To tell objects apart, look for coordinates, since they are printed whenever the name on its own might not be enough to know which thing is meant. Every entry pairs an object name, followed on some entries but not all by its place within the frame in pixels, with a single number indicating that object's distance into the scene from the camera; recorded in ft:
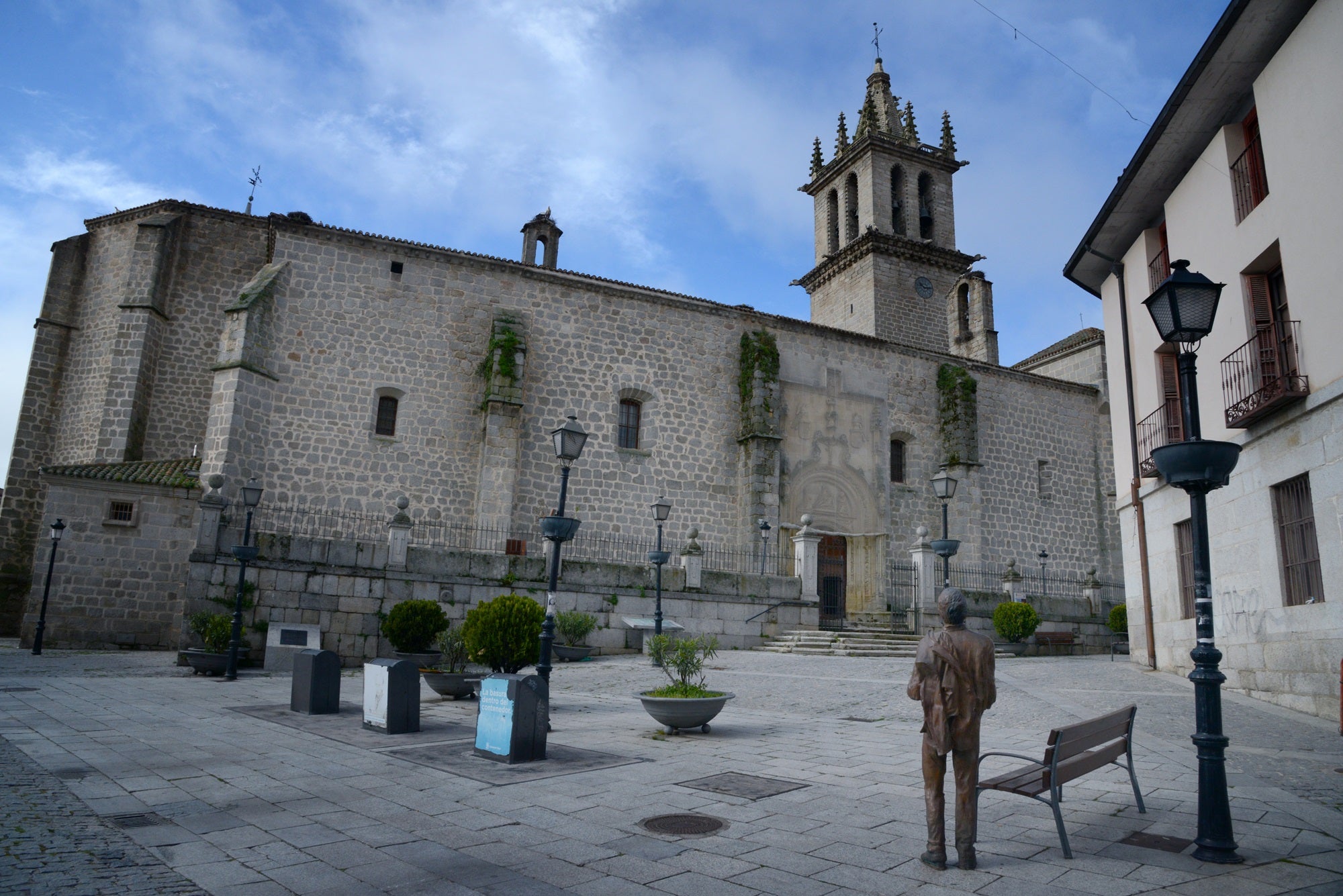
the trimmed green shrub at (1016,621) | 59.62
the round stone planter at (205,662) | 43.45
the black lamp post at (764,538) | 70.85
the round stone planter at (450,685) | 36.47
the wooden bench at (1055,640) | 63.16
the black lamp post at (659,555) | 54.03
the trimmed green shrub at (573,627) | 52.26
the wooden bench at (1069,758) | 14.49
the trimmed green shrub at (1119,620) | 65.36
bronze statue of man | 14.06
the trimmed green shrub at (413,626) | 42.83
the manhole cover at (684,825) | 15.76
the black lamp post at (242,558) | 42.78
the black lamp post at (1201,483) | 14.42
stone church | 60.29
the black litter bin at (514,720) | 22.43
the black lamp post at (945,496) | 47.73
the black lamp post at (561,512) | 30.53
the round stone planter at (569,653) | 51.26
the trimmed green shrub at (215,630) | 44.88
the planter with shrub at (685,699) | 27.22
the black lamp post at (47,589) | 54.68
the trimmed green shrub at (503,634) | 33.96
